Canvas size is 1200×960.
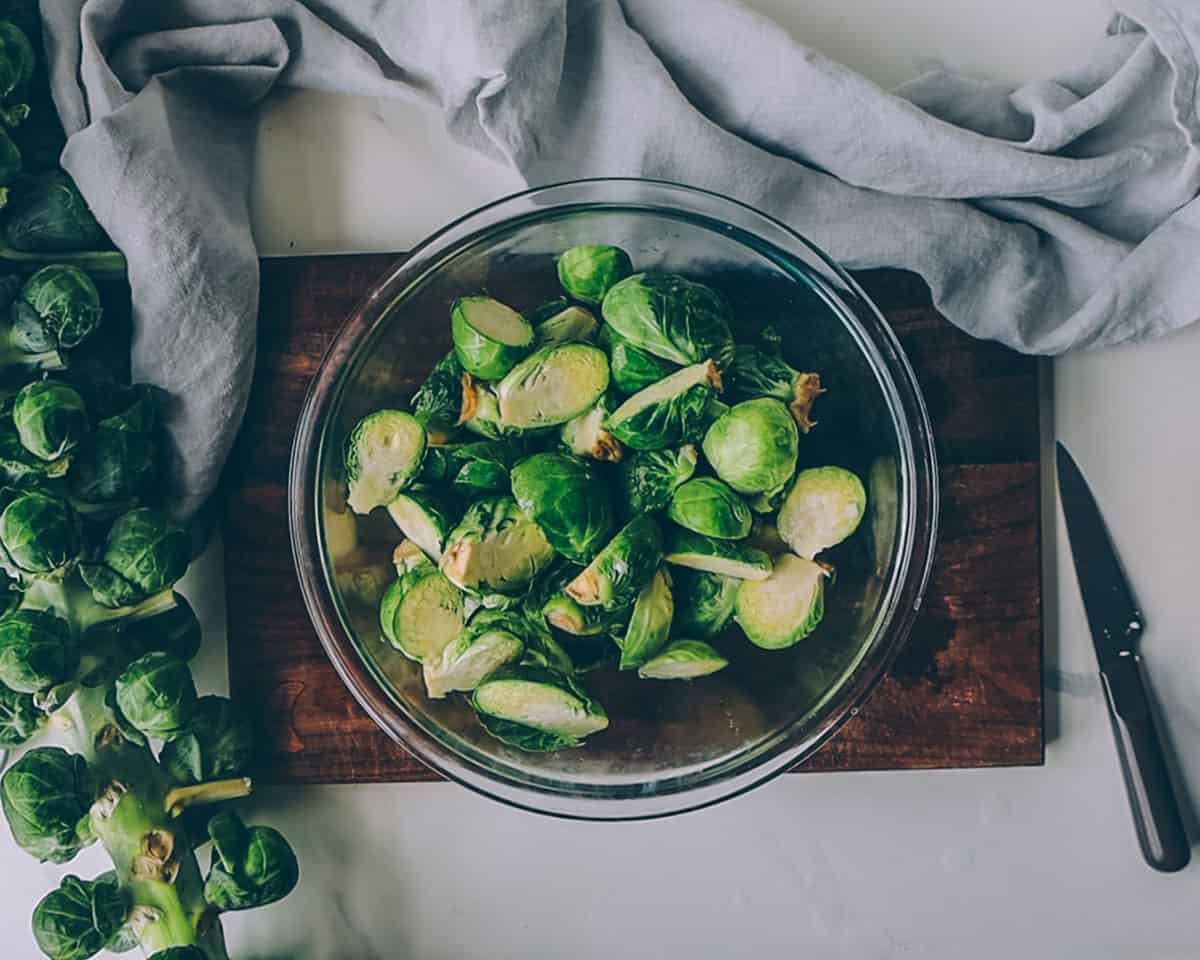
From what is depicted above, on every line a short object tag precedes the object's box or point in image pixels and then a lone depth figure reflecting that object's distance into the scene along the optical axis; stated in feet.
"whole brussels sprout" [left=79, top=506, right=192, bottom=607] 3.81
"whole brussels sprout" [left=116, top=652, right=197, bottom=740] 3.81
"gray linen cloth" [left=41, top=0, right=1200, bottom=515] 3.99
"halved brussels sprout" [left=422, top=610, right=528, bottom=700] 3.60
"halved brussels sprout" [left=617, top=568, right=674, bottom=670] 3.62
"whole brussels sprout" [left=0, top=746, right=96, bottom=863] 3.81
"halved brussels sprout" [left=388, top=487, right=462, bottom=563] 3.78
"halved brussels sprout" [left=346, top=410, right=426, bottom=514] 3.75
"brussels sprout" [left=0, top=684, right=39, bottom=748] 3.79
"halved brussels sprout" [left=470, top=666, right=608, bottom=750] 3.52
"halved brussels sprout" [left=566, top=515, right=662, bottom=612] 3.52
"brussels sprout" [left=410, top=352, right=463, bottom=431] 3.88
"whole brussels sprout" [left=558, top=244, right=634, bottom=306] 3.84
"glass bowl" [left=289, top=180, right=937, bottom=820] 3.85
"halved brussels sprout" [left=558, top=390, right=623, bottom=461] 3.79
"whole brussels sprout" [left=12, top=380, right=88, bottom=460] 3.61
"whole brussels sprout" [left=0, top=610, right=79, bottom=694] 3.63
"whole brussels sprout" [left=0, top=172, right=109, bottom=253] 3.92
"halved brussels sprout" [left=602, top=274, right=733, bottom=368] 3.60
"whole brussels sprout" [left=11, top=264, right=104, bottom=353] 3.79
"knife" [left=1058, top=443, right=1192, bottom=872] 4.28
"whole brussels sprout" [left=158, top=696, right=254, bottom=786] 4.02
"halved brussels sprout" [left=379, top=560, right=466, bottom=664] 3.73
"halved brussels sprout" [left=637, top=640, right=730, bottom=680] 3.71
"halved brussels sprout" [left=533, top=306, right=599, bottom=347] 3.84
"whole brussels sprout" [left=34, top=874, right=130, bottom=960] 3.90
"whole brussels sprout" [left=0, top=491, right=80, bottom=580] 3.59
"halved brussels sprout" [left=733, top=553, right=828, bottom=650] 3.71
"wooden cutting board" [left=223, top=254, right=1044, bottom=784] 4.21
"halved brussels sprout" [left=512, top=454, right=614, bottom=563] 3.57
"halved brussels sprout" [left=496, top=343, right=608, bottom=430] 3.67
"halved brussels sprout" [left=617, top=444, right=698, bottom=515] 3.78
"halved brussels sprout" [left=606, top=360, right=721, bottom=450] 3.62
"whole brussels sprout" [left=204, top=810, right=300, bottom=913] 4.00
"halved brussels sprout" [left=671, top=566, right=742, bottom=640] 3.83
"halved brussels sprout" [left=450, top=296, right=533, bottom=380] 3.69
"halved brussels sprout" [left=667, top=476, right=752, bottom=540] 3.63
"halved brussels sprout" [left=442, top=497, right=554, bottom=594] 3.58
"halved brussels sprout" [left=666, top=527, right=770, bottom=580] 3.68
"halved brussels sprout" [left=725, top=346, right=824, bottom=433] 3.79
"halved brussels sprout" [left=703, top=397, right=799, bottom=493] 3.61
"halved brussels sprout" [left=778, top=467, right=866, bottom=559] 3.74
